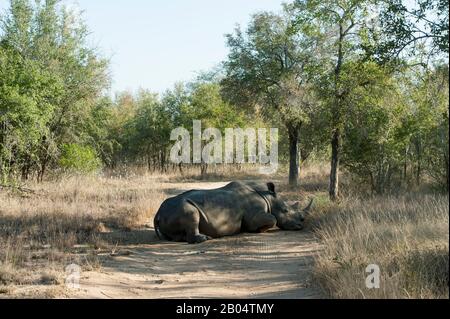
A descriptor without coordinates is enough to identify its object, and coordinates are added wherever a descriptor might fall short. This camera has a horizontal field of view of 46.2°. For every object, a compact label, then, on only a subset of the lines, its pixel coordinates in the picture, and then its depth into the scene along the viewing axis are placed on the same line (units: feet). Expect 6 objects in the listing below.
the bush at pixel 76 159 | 84.23
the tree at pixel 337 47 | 55.98
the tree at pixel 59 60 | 80.64
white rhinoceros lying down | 40.32
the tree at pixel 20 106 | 63.10
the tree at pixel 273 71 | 82.43
